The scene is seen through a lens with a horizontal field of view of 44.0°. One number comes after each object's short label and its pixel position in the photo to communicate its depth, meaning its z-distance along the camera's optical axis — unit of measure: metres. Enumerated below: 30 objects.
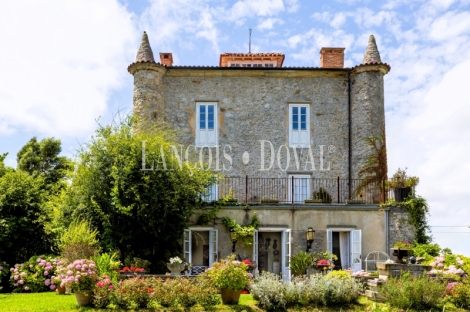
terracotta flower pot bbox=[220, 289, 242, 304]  15.55
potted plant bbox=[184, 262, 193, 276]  18.93
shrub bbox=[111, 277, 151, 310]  14.78
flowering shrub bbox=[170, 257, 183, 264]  18.53
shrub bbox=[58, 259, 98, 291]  14.93
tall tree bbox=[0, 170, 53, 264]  20.95
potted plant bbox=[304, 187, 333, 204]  24.30
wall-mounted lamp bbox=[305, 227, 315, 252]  21.27
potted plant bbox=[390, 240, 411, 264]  17.03
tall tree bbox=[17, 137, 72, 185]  35.03
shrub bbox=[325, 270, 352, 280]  16.73
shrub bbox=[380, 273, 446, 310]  15.05
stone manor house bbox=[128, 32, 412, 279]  25.31
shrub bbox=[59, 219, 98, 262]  17.53
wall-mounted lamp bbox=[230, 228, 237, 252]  21.28
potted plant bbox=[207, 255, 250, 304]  15.53
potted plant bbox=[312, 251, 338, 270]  19.98
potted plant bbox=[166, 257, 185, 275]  18.47
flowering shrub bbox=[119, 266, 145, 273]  18.02
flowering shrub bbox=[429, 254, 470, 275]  17.70
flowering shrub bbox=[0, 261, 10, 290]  19.75
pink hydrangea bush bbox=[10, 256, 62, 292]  19.03
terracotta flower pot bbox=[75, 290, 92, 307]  14.98
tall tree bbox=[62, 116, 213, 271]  19.94
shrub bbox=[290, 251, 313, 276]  21.03
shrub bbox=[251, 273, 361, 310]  15.27
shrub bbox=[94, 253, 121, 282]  17.00
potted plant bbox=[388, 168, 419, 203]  22.44
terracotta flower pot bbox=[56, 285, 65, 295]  17.56
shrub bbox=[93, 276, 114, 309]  14.85
